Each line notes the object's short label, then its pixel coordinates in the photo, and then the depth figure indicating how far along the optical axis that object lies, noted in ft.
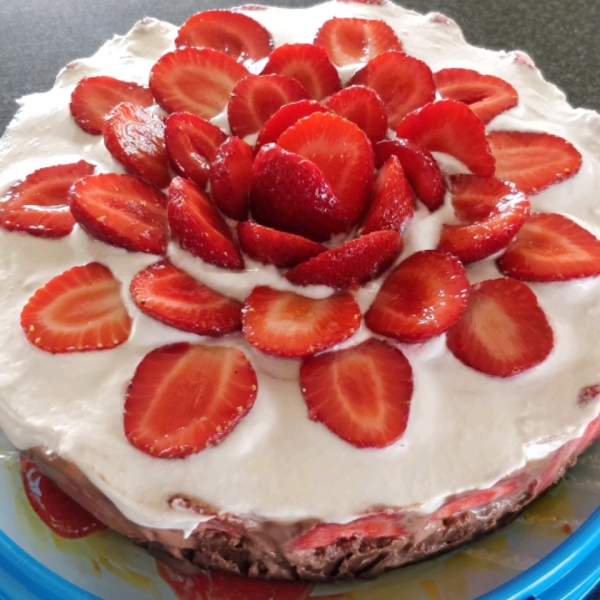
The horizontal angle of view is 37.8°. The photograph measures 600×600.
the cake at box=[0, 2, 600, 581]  0.95
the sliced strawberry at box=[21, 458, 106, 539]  1.08
